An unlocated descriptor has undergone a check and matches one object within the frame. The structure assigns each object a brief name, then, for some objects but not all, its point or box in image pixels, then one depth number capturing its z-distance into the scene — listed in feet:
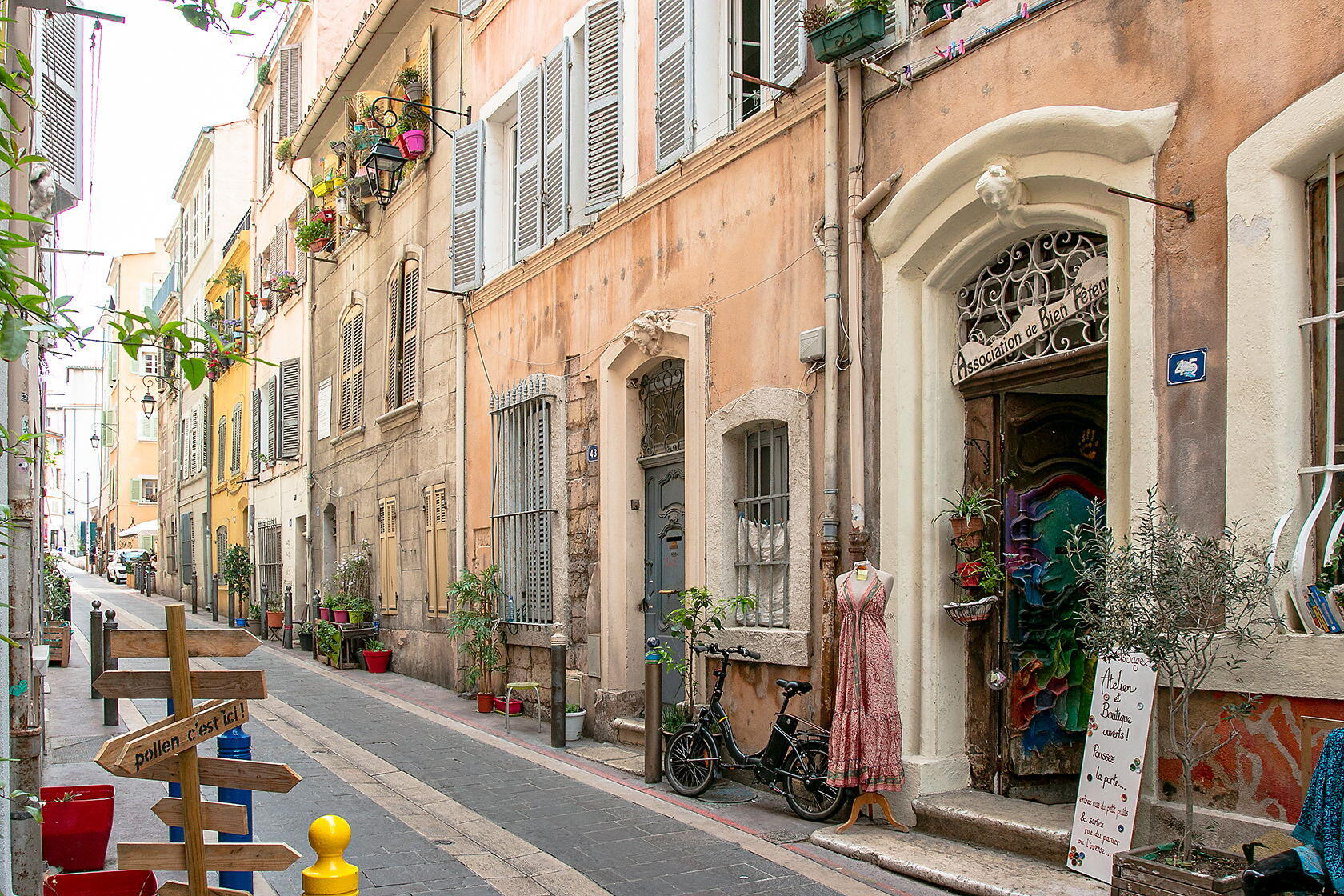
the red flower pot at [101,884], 14.90
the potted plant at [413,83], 52.29
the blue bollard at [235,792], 15.10
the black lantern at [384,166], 53.11
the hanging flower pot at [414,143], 51.83
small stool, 36.81
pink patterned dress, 22.38
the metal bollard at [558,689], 33.65
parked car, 154.85
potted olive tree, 14.90
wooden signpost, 13.17
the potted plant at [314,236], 66.85
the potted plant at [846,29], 23.48
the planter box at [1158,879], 13.96
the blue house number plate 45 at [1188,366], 17.54
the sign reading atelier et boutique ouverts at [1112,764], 17.90
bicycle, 23.97
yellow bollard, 10.41
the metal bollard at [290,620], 69.00
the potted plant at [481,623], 41.43
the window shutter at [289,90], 76.07
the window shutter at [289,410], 73.51
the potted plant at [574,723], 34.78
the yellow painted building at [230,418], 89.76
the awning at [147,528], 151.53
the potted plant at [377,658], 55.36
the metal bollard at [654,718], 28.32
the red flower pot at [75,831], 18.45
